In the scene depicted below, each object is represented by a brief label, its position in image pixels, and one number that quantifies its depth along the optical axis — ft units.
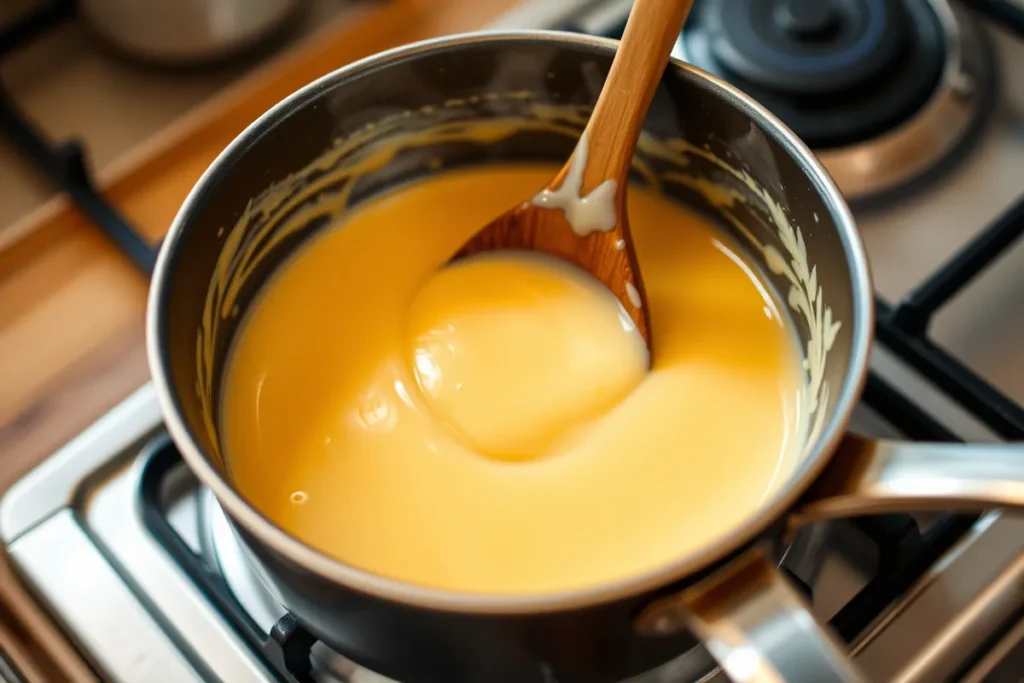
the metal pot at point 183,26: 2.59
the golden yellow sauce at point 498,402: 1.84
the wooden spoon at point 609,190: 1.80
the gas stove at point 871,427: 1.77
